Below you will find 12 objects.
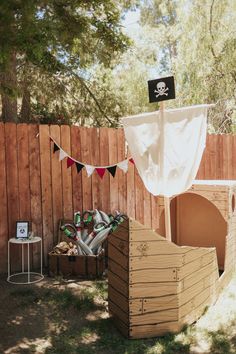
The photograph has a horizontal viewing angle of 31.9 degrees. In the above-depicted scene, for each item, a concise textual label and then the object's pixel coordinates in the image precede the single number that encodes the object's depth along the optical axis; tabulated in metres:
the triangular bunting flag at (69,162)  5.67
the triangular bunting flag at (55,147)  5.57
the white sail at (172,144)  4.16
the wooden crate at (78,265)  5.15
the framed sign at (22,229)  5.04
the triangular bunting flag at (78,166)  5.72
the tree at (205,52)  12.20
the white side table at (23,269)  4.93
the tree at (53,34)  4.09
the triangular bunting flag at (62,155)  5.58
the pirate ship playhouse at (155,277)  3.54
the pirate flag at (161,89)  3.97
